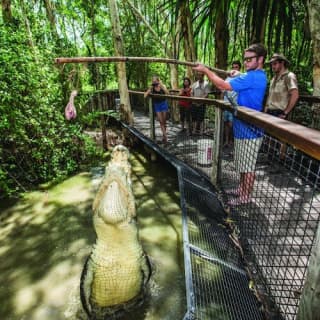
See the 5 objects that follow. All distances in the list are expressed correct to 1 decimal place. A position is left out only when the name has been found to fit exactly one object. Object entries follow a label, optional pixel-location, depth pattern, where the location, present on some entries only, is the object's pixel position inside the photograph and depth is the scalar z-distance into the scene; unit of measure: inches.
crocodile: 71.9
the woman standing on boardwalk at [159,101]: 221.8
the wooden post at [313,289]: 33.1
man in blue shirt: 98.9
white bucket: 159.3
